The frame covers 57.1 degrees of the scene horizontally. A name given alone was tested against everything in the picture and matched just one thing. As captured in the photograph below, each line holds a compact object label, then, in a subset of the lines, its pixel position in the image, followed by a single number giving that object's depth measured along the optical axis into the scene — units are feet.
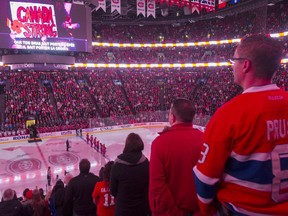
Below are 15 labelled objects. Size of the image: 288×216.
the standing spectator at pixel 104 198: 12.95
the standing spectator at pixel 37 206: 15.81
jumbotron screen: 79.71
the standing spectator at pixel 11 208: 13.42
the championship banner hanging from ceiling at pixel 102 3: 77.38
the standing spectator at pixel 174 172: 8.04
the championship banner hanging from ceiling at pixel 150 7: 85.80
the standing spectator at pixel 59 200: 15.59
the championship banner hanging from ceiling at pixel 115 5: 79.10
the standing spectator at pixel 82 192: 14.21
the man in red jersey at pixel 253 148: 5.20
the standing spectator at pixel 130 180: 10.41
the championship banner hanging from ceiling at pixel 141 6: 83.52
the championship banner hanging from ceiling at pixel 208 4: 76.89
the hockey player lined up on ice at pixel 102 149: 62.49
